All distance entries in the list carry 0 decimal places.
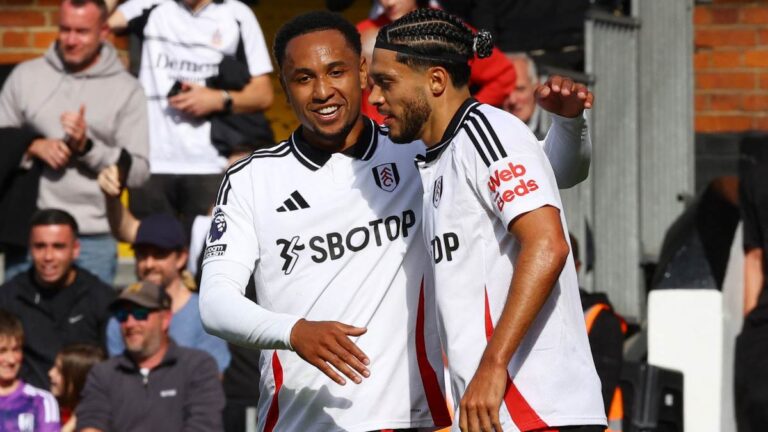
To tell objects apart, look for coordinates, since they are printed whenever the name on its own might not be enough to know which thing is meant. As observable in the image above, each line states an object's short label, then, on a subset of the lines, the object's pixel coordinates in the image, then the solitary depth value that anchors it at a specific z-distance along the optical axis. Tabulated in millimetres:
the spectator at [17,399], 16859
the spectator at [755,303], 15070
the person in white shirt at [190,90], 20125
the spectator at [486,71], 19219
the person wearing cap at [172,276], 18328
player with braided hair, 9281
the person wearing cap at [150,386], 16797
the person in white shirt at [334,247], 10805
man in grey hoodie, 19359
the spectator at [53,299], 18156
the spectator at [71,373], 17609
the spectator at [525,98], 19797
